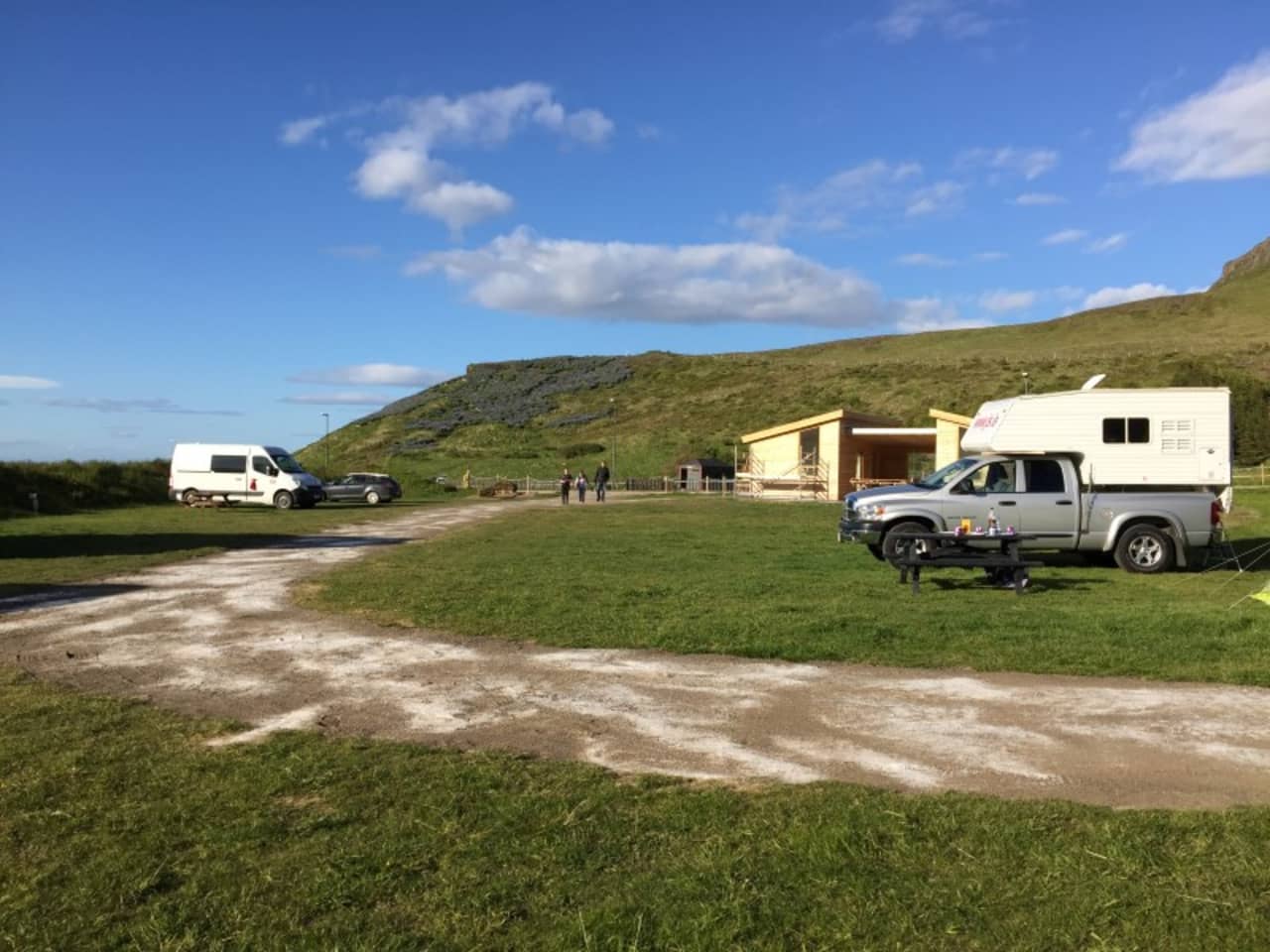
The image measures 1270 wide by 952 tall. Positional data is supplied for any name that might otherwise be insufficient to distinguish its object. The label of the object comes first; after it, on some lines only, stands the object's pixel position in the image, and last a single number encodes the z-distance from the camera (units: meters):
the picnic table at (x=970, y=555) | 12.02
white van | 36.03
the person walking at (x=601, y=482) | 41.75
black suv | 42.44
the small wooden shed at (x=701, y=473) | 51.69
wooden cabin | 40.28
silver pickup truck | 14.52
